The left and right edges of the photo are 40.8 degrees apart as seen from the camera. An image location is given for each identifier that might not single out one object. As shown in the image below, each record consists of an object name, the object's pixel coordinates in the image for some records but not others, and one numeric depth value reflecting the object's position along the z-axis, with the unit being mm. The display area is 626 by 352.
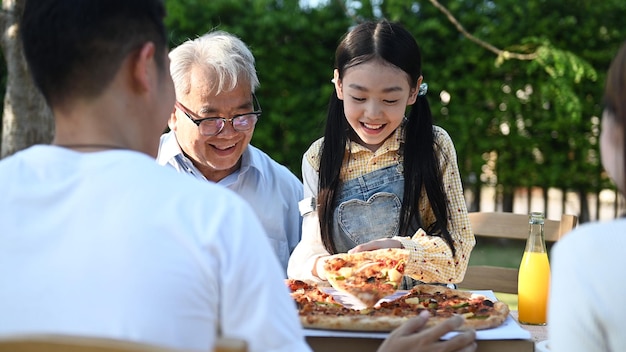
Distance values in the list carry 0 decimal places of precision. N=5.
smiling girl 3156
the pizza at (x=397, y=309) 2324
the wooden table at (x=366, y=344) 2268
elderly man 3408
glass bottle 2736
